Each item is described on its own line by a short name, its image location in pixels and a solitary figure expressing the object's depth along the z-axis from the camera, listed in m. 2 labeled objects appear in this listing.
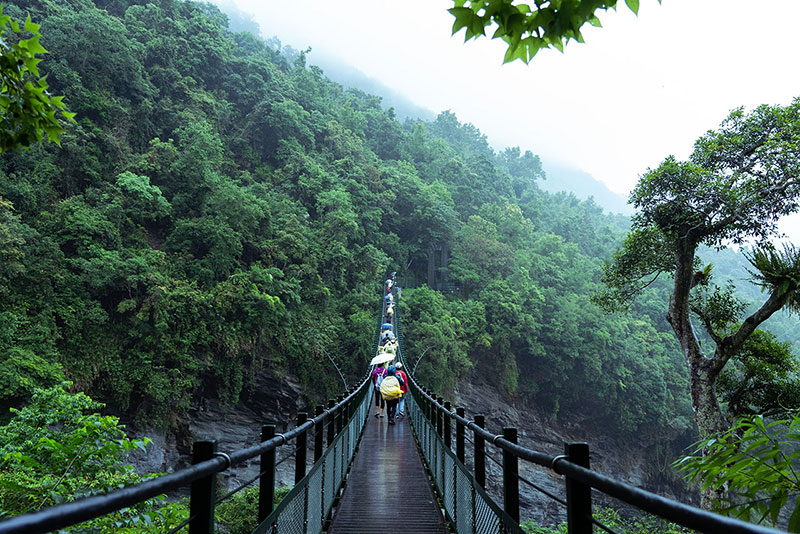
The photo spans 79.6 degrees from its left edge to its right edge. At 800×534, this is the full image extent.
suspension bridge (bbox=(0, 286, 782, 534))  0.88
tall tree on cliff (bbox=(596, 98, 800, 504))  7.99
